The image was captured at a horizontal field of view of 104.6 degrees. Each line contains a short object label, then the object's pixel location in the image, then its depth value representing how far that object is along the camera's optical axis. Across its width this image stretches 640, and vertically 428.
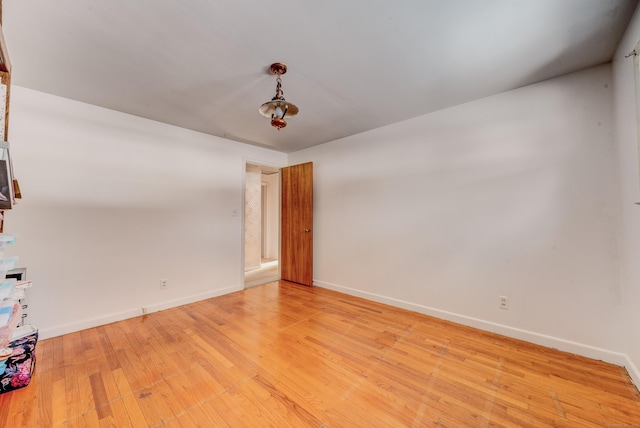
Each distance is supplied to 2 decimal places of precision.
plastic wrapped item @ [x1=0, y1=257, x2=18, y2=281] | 0.93
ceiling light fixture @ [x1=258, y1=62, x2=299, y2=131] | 1.92
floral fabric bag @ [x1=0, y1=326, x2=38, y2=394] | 1.62
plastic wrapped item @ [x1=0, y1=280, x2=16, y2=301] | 0.85
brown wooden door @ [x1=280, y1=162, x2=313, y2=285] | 4.11
